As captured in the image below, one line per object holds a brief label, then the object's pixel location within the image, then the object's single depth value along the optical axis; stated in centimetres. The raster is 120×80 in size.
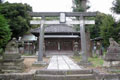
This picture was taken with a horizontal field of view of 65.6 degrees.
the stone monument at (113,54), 481
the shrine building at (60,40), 1539
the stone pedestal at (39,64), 652
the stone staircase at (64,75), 466
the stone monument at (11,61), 491
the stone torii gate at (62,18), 712
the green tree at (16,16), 1640
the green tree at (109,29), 1086
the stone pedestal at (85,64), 639
